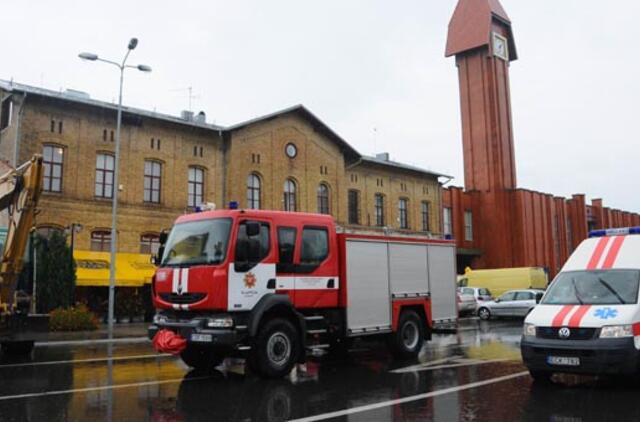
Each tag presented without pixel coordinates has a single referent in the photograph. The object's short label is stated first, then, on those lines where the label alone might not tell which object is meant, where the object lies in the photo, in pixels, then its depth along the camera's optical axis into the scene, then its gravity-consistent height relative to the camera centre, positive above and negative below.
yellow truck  37.72 +0.59
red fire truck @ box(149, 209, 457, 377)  10.29 +0.04
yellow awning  26.11 +1.02
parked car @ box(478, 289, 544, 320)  28.45 -0.78
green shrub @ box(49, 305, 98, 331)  21.55 -0.96
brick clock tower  51.34 +14.83
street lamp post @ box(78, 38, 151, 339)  21.39 +5.40
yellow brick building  26.41 +6.42
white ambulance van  8.78 -0.43
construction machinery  13.16 +1.12
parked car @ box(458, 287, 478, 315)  30.86 -0.70
